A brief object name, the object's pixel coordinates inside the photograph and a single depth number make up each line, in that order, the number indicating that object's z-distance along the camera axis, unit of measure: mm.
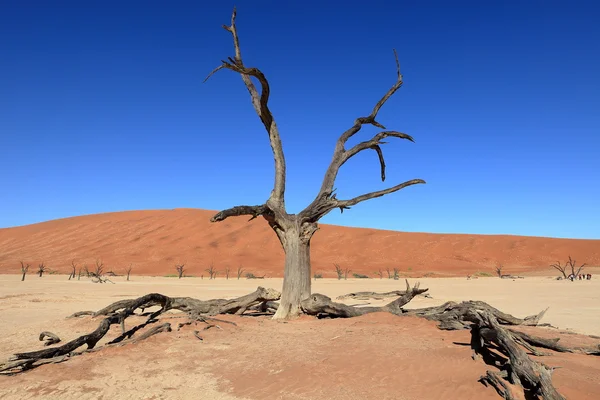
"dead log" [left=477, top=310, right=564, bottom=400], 3589
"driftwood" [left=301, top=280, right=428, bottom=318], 8391
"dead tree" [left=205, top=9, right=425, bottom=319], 9023
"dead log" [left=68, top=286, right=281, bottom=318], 8562
